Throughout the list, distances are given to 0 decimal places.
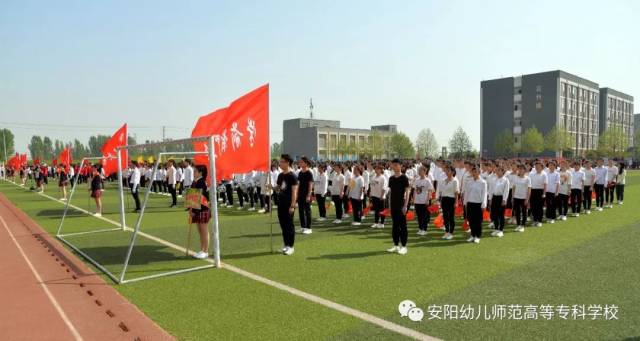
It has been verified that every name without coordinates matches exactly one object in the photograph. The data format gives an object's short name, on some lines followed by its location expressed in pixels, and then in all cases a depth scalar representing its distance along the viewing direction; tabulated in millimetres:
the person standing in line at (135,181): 15923
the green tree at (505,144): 69188
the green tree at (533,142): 64875
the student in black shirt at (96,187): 15117
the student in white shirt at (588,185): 14781
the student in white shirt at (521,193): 11352
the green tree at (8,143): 96925
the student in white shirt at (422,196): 10414
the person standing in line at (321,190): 14231
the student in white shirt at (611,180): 16312
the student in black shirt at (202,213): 8430
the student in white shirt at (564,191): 13098
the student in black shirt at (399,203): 8312
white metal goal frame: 7018
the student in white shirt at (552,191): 12508
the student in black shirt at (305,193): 9992
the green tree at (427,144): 85938
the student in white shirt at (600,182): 15742
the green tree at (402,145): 85500
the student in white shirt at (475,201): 9562
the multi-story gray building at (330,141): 90125
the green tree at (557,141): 64125
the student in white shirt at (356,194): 12648
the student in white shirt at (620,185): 16906
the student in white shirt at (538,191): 11870
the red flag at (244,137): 8398
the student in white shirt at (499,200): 10453
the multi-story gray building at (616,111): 86625
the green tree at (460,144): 78875
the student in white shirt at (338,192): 13281
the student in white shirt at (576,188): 13950
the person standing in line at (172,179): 17969
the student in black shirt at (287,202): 8591
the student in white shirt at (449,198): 9797
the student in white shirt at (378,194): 12125
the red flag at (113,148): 12391
